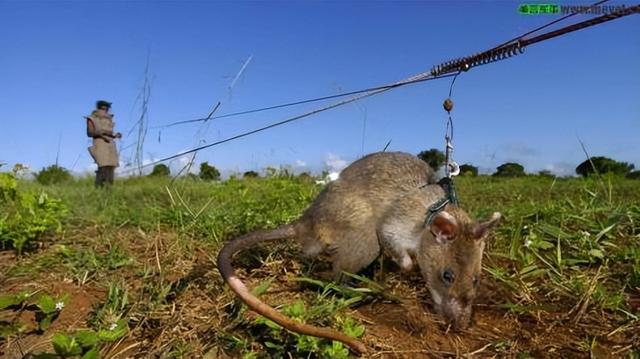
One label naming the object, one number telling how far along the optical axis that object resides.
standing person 12.01
